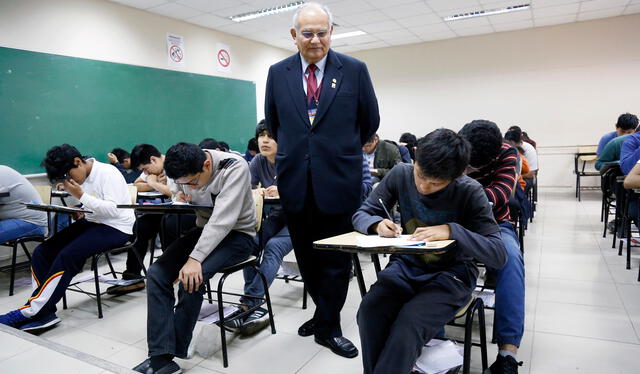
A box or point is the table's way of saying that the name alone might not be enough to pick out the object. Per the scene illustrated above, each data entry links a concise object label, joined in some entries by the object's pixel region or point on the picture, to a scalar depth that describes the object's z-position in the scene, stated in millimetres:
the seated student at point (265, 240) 2371
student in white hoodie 2475
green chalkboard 4277
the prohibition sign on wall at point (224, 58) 6855
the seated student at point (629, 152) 3047
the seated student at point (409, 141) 6020
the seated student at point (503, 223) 1696
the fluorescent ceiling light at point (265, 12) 5823
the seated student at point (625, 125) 4570
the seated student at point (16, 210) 3178
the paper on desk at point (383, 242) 1241
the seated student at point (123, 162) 4875
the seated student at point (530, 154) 4940
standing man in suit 1896
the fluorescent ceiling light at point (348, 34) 7652
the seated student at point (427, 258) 1315
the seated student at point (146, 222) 3170
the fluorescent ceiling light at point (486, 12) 6566
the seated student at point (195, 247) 1888
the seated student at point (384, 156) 4633
